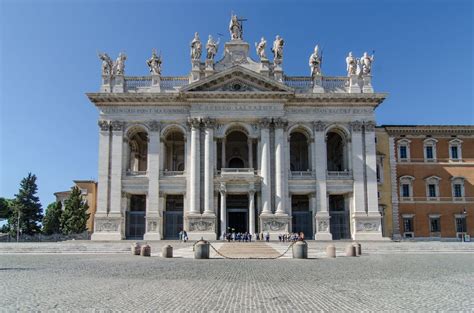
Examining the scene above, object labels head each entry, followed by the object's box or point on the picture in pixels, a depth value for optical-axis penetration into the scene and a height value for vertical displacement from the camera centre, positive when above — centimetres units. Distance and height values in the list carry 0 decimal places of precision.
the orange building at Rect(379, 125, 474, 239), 4659 +383
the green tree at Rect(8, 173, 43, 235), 5850 +99
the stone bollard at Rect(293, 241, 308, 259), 2250 -170
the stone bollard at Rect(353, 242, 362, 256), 2504 -186
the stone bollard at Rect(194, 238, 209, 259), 2231 -170
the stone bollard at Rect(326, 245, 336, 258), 2342 -186
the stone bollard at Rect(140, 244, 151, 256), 2447 -188
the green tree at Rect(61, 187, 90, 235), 5278 +17
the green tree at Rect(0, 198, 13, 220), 6550 +110
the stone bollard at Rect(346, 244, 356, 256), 2447 -185
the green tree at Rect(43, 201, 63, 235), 5872 -73
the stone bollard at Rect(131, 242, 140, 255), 2581 -193
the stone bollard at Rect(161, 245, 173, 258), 2328 -185
